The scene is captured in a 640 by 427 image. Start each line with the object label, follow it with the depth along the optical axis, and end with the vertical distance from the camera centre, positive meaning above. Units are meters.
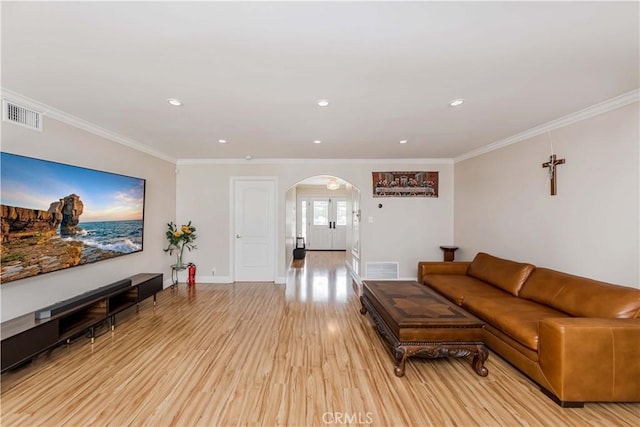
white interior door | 5.57 -0.25
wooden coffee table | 2.39 -1.06
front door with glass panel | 10.33 -0.26
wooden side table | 5.11 -0.67
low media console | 2.12 -1.01
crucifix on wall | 3.25 +0.58
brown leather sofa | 1.97 -0.93
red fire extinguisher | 5.27 -1.15
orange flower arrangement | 5.00 -0.40
